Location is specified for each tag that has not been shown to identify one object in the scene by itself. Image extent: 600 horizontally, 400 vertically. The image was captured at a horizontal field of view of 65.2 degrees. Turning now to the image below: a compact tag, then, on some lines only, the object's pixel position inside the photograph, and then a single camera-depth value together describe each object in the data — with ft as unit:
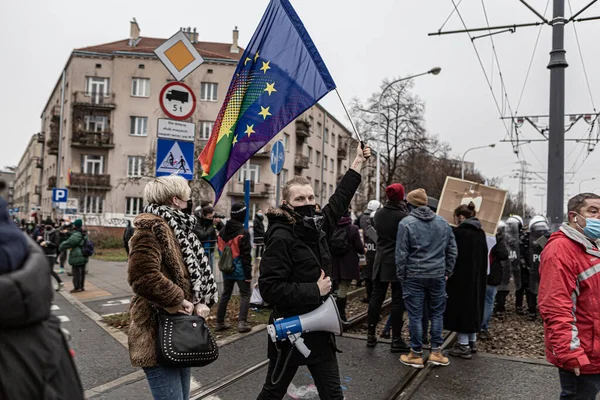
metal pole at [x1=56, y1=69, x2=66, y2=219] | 127.13
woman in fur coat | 9.29
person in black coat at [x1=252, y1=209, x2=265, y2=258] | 48.96
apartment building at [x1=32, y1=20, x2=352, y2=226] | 122.62
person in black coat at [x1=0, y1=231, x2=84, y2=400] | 4.36
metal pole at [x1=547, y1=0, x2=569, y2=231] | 30.16
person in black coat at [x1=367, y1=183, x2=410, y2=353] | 20.25
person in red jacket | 9.90
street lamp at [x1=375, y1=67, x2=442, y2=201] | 76.59
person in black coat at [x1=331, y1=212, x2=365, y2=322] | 26.07
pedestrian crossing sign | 21.70
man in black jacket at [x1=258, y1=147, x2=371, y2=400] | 10.30
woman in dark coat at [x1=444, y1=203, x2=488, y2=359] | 19.90
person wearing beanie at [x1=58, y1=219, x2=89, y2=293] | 37.50
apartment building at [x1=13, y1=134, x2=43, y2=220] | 196.77
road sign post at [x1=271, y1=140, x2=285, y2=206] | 31.68
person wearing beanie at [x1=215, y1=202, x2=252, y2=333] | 23.95
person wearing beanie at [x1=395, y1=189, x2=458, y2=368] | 18.11
